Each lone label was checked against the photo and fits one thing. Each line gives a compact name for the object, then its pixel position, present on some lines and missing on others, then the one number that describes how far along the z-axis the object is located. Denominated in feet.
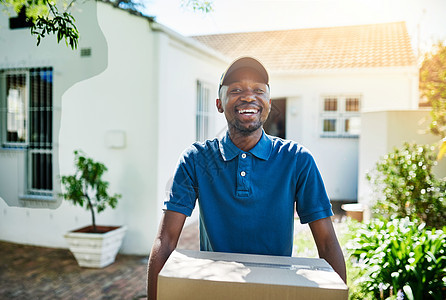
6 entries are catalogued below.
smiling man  4.29
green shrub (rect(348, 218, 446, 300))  7.64
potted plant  14.06
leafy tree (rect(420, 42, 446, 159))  13.86
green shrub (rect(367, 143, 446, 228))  12.45
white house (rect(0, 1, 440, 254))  10.60
